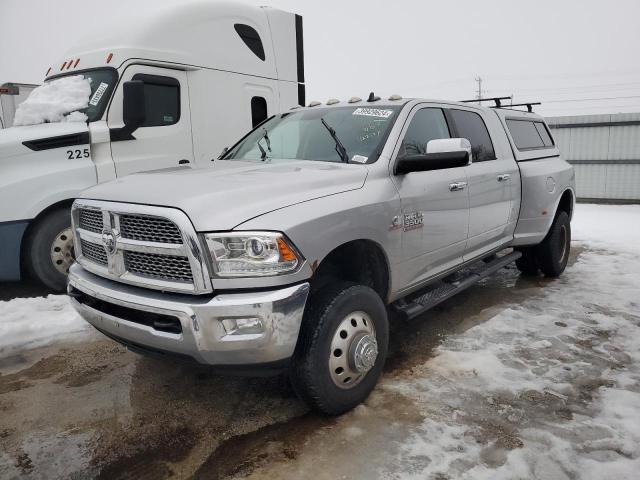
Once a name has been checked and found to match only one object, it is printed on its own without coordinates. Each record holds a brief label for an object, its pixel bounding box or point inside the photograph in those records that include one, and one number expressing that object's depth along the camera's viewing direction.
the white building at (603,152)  11.73
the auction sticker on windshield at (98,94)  5.54
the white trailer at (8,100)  11.37
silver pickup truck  2.41
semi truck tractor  5.07
